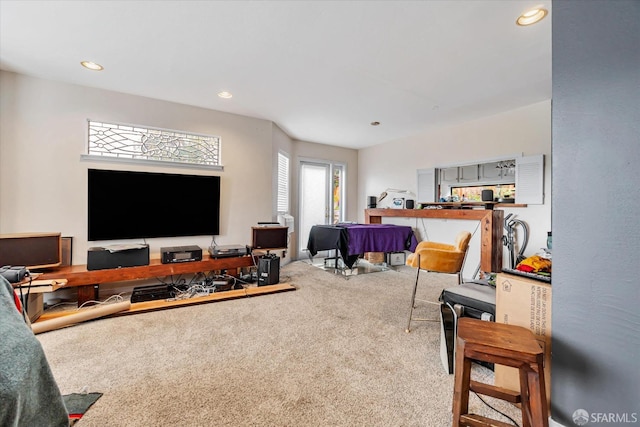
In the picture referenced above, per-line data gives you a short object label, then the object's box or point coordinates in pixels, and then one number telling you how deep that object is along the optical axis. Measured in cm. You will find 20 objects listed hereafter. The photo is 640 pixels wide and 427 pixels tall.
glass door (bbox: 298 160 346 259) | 553
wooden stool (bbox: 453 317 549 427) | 102
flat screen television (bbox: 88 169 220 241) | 307
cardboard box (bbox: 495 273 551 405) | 130
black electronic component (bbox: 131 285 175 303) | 289
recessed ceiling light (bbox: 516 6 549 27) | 178
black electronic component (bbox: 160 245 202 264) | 303
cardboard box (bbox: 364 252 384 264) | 484
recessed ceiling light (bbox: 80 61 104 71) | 253
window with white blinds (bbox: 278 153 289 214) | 475
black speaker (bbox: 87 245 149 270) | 273
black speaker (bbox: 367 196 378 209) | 545
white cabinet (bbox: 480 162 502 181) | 395
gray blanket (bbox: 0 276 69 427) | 76
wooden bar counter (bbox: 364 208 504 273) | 357
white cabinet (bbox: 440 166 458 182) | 446
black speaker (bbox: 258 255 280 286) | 340
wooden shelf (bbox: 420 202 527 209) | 361
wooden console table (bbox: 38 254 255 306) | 260
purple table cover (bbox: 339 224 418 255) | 393
